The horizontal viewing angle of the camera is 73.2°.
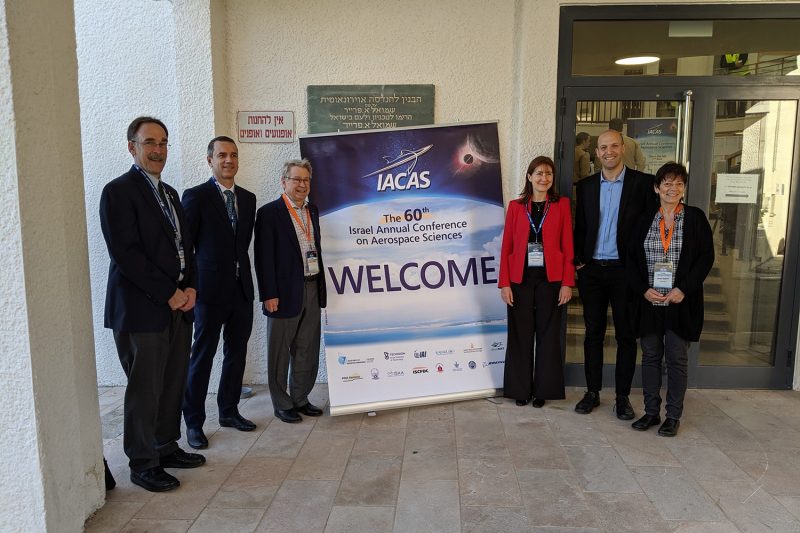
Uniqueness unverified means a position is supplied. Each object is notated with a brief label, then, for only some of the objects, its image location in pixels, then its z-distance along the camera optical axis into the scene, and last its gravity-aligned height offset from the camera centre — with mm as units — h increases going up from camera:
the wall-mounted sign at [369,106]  4113 +685
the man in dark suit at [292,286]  3479 -590
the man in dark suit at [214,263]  3264 -411
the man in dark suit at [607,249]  3570 -347
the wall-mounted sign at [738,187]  4121 +88
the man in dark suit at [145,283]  2578 -433
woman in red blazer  3674 -576
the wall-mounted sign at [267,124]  4148 +546
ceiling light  4008 +1019
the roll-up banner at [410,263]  3738 -467
